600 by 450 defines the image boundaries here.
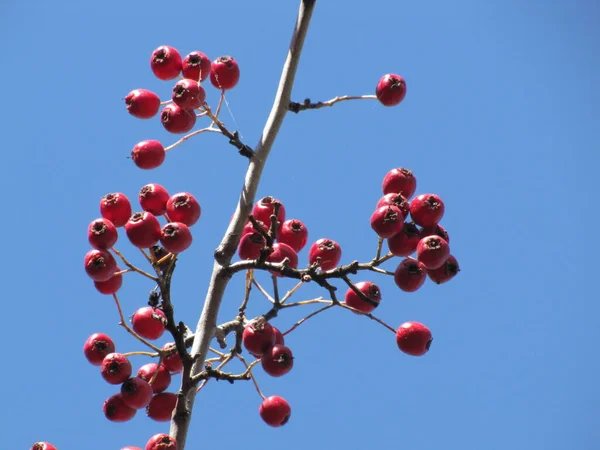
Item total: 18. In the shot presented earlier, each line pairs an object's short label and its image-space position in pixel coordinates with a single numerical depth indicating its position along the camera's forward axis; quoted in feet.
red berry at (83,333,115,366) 33.50
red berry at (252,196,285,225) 33.55
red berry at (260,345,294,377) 31.01
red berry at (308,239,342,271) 33.65
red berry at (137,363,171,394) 33.55
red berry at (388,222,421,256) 30.94
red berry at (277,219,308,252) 33.83
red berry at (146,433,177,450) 28.55
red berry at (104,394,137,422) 31.73
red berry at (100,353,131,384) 31.63
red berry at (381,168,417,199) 33.27
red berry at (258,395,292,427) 33.47
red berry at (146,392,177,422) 32.94
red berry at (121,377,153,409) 31.19
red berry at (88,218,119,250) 31.07
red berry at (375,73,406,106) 34.71
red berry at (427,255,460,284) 30.78
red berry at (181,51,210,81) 35.17
